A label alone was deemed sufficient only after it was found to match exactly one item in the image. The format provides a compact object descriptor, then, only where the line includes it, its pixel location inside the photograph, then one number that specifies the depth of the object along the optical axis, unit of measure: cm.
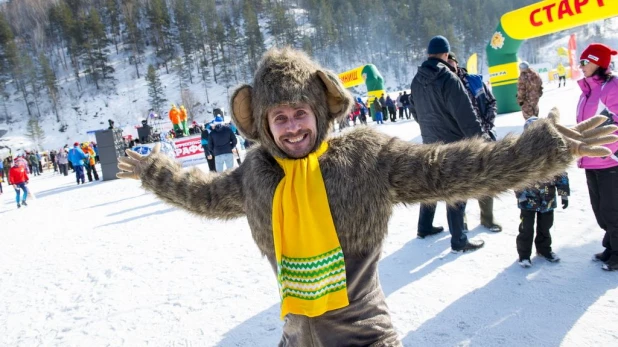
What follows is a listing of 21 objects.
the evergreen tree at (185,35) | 5944
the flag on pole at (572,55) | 2254
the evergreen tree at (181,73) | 5728
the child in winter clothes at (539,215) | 292
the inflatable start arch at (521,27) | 771
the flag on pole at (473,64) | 1883
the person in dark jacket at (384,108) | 1875
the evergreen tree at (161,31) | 6206
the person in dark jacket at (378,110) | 1838
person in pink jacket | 280
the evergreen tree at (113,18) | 6662
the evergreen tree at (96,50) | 5678
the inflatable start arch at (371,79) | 1898
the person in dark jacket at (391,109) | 1897
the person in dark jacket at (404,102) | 1966
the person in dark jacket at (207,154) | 953
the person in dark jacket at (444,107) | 322
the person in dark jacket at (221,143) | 783
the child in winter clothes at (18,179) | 1069
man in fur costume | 143
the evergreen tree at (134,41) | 6162
